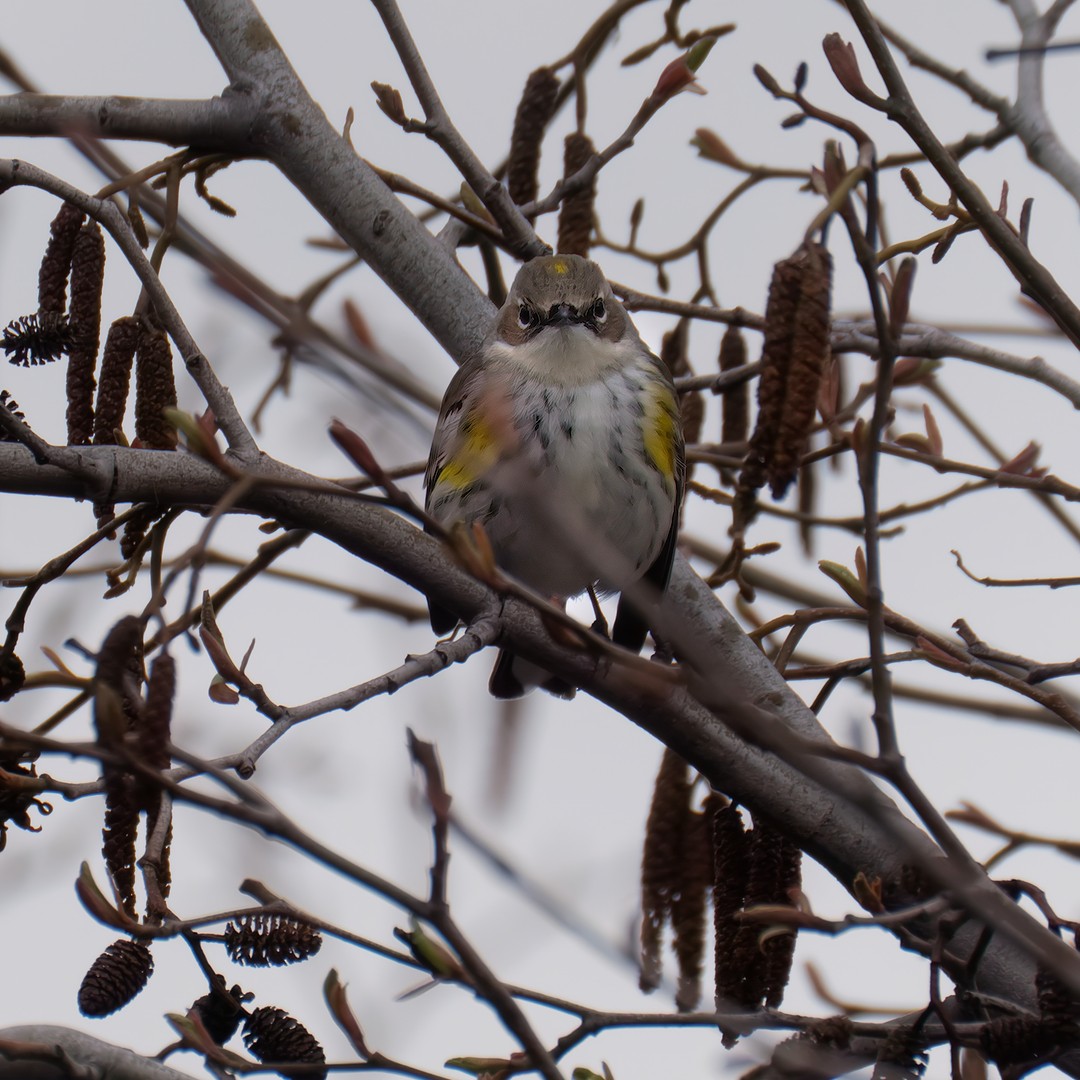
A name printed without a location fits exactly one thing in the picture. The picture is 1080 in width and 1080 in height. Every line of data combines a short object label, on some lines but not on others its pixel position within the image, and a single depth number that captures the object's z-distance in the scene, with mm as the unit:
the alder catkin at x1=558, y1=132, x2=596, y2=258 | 7906
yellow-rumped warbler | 8453
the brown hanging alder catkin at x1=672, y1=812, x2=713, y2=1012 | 5840
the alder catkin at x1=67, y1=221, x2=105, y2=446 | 5684
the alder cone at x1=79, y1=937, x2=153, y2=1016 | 4145
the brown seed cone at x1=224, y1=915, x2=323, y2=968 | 4434
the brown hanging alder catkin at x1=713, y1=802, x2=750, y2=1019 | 5375
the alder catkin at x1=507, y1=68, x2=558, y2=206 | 7984
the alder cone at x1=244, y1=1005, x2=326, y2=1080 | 4418
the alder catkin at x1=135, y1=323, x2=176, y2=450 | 5719
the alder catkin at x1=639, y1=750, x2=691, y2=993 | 5875
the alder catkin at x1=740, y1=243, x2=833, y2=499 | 5055
